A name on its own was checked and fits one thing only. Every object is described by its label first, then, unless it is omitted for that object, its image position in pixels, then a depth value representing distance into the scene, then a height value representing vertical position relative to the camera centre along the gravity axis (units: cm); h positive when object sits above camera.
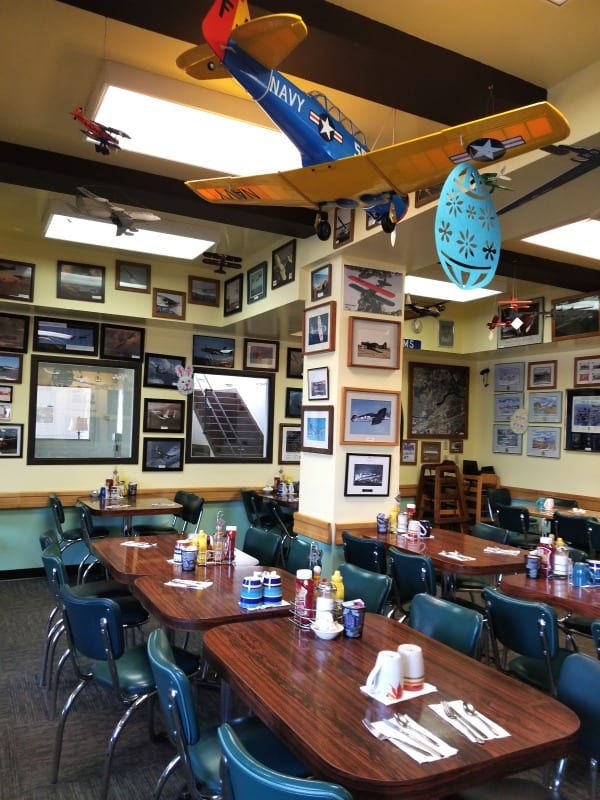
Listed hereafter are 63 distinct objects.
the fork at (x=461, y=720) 152 -79
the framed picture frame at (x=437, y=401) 822 +46
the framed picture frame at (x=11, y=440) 584 -20
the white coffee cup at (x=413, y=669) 180 -74
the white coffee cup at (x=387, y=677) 174 -74
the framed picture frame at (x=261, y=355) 708 +89
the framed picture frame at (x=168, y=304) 630 +132
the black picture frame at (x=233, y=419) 682 +10
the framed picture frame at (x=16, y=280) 564 +137
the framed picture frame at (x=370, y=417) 446 +11
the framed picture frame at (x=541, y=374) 728 +78
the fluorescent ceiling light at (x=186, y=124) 294 +161
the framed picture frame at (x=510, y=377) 778 +79
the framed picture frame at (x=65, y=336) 604 +91
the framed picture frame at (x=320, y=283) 460 +118
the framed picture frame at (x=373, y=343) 446 +69
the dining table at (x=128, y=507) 534 -78
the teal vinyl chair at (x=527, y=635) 248 -89
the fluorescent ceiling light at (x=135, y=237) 471 +158
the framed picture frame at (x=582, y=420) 671 +20
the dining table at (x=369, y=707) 137 -79
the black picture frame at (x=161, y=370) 653 +62
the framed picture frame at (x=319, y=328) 449 +81
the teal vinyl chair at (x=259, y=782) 119 -74
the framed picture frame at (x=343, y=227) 423 +150
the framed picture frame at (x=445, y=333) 780 +135
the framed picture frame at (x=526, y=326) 668 +129
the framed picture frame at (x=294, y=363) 732 +82
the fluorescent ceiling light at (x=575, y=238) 427 +153
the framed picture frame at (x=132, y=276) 613 +157
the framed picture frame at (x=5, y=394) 586 +26
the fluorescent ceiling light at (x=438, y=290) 564 +144
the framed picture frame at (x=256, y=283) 559 +142
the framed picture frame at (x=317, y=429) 448 +0
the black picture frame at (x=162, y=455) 651 -34
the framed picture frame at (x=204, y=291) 651 +152
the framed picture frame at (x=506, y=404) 782 +42
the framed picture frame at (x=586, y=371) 674 +78
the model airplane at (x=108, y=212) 369 +138
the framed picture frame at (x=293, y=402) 732 +34
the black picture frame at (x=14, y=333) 586 +89
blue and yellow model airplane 196 +109
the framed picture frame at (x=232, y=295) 618 +144
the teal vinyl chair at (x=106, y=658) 237 -105
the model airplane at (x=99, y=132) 270 +136
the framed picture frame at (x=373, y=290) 446 +110
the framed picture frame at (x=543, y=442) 720 -8
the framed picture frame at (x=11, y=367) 587 +54
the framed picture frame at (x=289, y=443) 728 -18
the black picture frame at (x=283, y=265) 504 +146
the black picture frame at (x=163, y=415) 652 +11
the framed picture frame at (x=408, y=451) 807 -26
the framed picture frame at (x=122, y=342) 634 +90
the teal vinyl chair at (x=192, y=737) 169 -106
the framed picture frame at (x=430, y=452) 823 -27
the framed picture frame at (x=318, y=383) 457 +37
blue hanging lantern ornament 220 +79
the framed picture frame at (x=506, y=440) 778 -7
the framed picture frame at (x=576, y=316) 624 +132
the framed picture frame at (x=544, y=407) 718 +36
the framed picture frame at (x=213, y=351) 679 +89
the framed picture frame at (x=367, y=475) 446 -35
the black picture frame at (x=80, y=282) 588 +144
